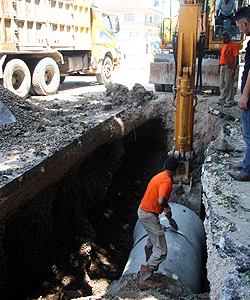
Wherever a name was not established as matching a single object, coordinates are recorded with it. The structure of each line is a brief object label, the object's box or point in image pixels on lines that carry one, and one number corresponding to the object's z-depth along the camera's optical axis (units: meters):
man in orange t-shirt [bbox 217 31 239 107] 6.07
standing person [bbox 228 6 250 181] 2.86
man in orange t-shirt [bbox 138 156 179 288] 2.75
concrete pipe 3.10
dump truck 7.46
